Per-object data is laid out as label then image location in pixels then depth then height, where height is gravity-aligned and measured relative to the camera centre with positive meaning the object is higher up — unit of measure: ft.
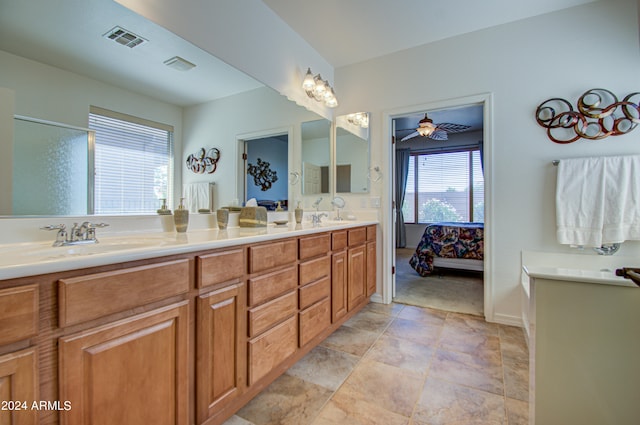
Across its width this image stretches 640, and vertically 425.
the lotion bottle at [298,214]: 8.12 -0.11
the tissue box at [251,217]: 6.50 -0.15
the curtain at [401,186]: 21.17 +1.78
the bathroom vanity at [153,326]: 2.33 -1.28
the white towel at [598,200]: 6.65 +0.22
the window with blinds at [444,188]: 19.12 +1.55
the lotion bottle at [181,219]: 5.13 -0.16
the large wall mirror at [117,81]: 3.66 +2.14
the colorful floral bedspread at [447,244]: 12.67 -1.58
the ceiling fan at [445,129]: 17.44 +5.20
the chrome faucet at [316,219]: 8.66 -0.27
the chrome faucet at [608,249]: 6.93 -0.97
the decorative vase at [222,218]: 6.00 -0.16
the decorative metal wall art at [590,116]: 6.77 +2.31
